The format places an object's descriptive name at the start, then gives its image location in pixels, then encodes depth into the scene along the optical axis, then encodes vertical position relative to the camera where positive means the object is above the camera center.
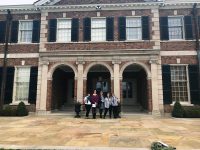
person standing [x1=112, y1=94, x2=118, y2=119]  10.45 -1.13
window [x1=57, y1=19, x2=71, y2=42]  12.52 +4.81
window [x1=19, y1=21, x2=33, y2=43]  12.89 +4.86
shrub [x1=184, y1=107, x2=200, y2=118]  10.56 -1.64
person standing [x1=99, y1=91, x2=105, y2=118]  10.75 -0.99
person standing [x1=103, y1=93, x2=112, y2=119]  10.46 -0.96
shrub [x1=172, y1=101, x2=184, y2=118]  10.60 -1.51
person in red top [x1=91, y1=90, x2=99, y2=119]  10.42 -0.89
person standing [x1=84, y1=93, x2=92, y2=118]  10.56 -0.97
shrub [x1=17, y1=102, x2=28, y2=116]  11.27 -1.53
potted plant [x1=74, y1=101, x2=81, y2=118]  10.99 -1.37
